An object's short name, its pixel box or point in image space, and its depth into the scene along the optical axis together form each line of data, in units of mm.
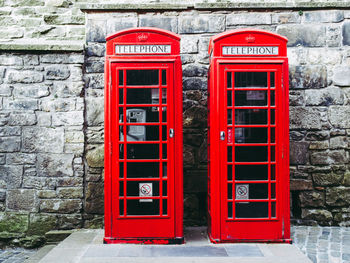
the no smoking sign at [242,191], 4344
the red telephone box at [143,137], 4242
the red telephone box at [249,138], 4254
